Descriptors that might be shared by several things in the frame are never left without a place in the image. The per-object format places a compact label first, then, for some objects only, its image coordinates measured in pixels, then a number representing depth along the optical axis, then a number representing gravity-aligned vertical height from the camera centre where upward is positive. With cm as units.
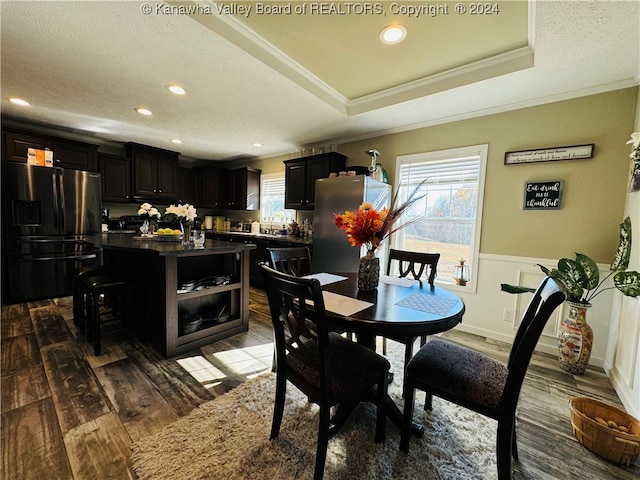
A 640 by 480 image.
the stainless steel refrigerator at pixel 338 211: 319 +15
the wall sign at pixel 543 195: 246 +34
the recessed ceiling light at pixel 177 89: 251 +127
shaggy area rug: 124 -121
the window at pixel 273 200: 513 +42
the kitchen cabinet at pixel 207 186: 569 +72
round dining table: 116 -44
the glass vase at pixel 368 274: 168 -33
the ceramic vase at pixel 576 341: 213 -92
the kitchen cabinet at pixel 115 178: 429 +63
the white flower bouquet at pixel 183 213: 274 +4
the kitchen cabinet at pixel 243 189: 531 +64
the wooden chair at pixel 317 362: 109 -71
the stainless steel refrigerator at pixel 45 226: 324 -19
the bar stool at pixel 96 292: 216 -68
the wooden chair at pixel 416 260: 208 -30
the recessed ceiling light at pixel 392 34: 183 +140
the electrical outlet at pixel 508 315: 271 -92
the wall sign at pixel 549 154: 233 +74
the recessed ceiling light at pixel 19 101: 291 +127
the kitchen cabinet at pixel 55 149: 341 +92
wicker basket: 132 -109
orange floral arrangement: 155 +0
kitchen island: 218 -68
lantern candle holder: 299 -54
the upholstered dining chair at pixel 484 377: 103 -73
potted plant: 210 -57
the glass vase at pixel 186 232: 284 -18
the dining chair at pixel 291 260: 202 -33
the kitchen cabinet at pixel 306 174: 394 +77
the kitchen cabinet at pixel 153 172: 462 +83
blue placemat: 133 -44
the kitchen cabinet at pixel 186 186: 541 +68
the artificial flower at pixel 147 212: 296 +4
